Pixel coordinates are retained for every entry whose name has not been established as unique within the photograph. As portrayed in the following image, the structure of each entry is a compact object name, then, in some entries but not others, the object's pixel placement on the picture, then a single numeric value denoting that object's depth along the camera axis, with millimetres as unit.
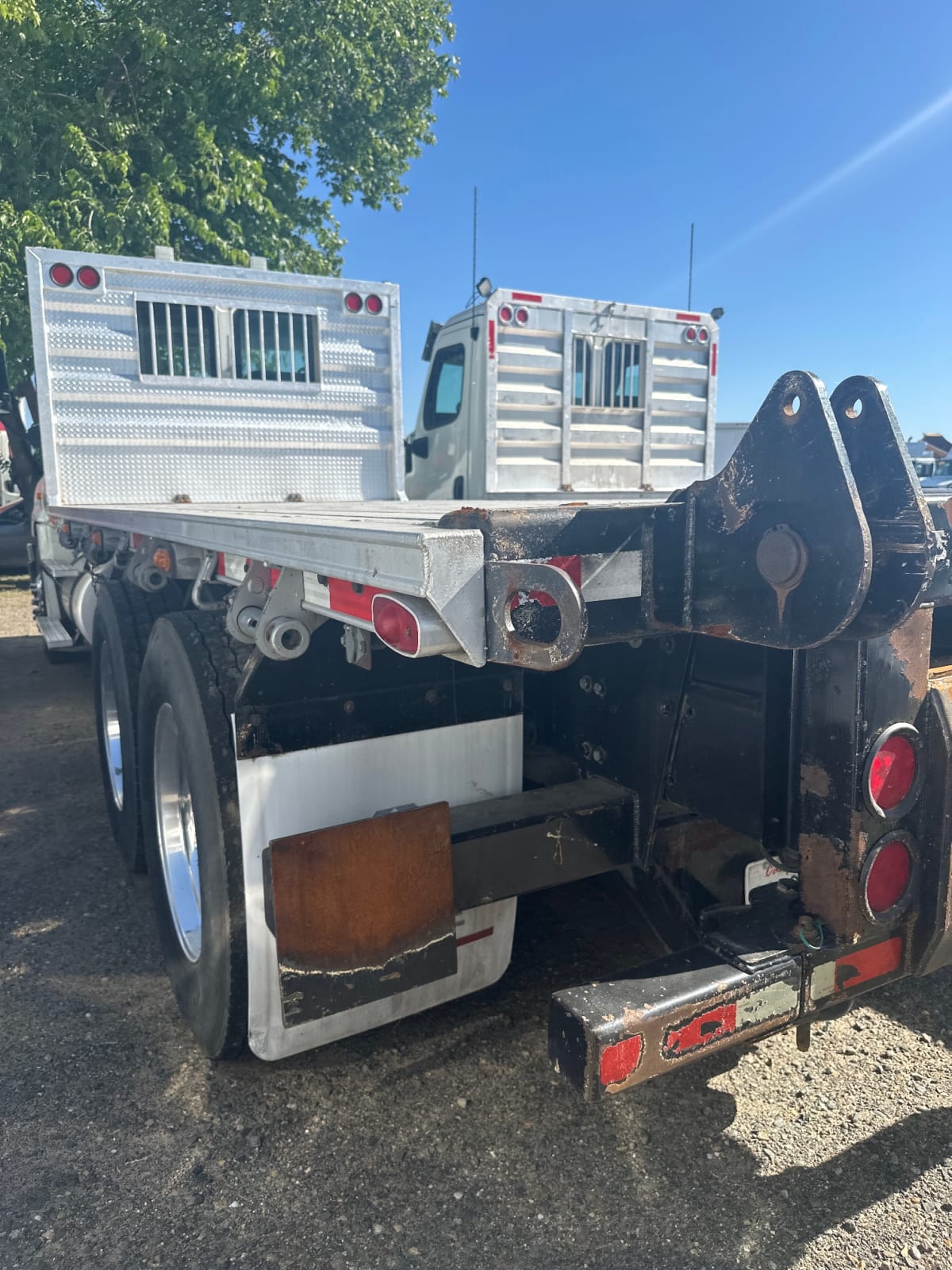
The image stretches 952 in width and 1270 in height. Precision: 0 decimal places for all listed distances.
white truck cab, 6137
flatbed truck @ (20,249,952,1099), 1524
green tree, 10961
